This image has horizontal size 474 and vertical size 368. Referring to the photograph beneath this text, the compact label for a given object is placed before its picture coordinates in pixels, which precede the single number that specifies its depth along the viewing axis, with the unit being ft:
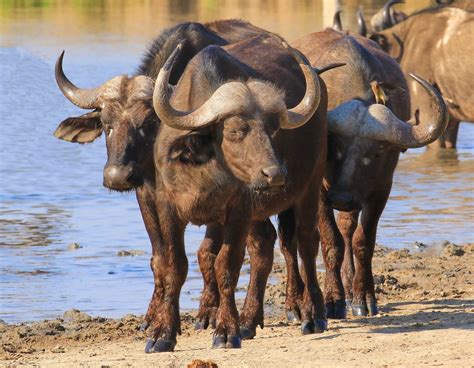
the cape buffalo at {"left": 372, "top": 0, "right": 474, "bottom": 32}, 126.50
